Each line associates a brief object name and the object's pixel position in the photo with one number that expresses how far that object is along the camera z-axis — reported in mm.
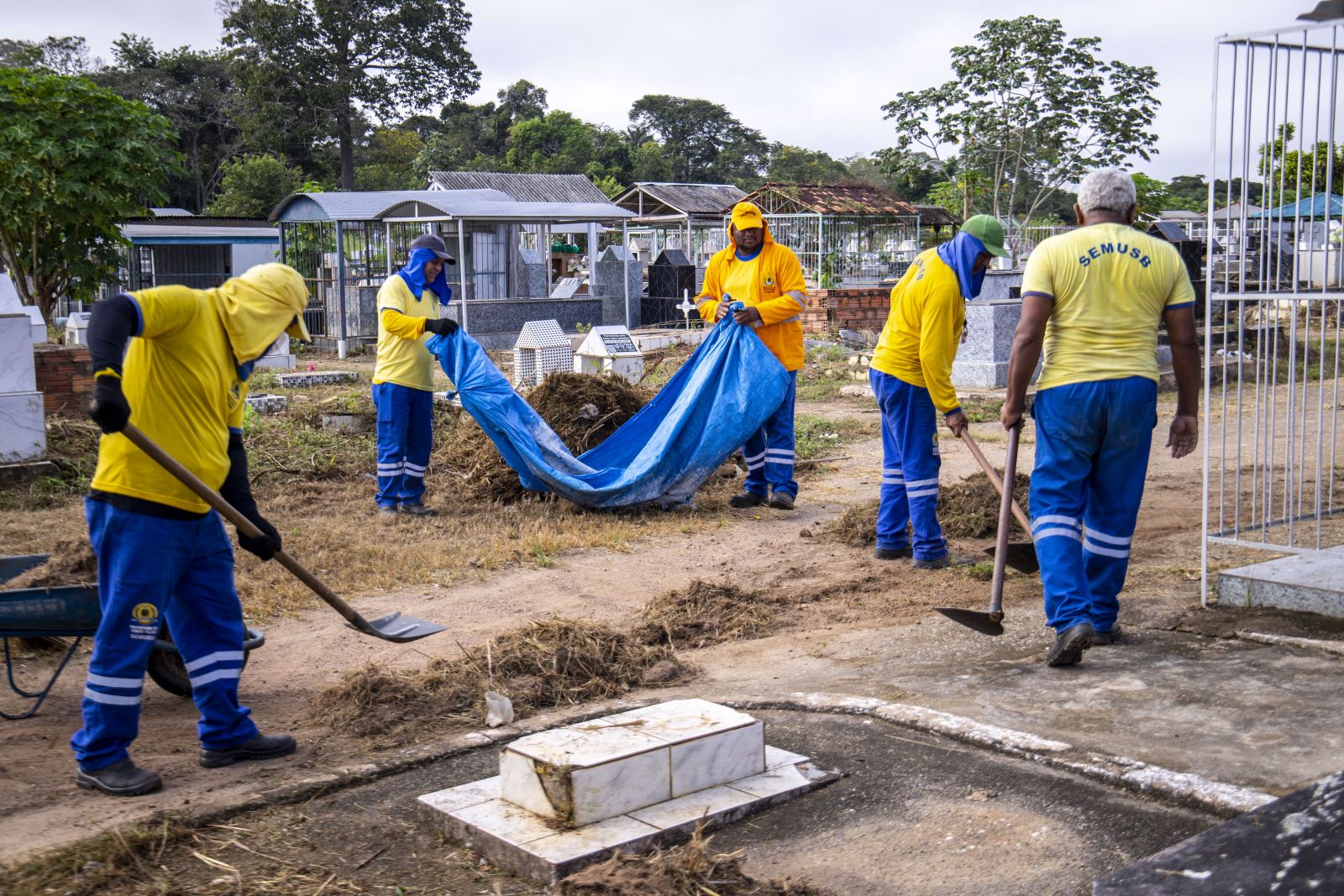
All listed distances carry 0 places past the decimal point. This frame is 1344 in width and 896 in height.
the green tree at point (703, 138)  67000
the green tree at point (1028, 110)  25969
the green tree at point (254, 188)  38591
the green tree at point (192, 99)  45562
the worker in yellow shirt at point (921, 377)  6387
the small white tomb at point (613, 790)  3396
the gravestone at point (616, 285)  25797
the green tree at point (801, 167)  66125
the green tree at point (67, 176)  14961
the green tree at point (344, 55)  41500
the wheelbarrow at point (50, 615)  4516
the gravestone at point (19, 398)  9250
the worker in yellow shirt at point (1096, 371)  4945
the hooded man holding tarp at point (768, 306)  8625
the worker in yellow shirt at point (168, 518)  3957
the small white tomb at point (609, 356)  13125
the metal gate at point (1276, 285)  5215
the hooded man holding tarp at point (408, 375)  8352
